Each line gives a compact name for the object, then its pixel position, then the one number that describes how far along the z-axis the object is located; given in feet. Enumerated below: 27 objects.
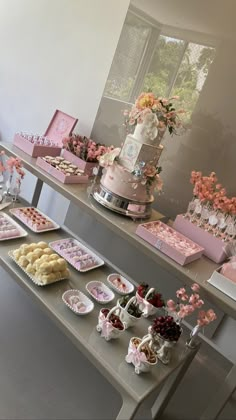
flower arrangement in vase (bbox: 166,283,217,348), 3.76
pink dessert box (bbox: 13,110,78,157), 6.01
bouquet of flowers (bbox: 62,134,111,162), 5.74
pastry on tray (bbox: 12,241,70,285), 4.52
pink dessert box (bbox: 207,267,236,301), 3.66
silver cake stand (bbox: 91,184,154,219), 4.78
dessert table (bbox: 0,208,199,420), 3.38
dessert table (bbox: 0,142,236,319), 3.71
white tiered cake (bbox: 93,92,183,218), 4.51
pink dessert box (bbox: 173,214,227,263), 4.30
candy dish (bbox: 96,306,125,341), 3.87
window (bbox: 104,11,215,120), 5.14
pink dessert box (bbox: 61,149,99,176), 5.74
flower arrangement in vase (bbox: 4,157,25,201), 5.68
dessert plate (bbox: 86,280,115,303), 4.67
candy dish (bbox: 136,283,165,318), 4.55
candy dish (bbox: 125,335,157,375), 3.54
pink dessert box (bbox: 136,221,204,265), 4.00
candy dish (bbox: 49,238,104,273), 5.29
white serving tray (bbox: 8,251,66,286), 4.47
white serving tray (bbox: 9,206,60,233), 5.82
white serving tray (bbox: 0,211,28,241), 5.34
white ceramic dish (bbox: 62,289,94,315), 4.22
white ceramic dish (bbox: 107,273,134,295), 4.99
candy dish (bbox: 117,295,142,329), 4.20
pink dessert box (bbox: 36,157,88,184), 5.31
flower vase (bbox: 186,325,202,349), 4.16
